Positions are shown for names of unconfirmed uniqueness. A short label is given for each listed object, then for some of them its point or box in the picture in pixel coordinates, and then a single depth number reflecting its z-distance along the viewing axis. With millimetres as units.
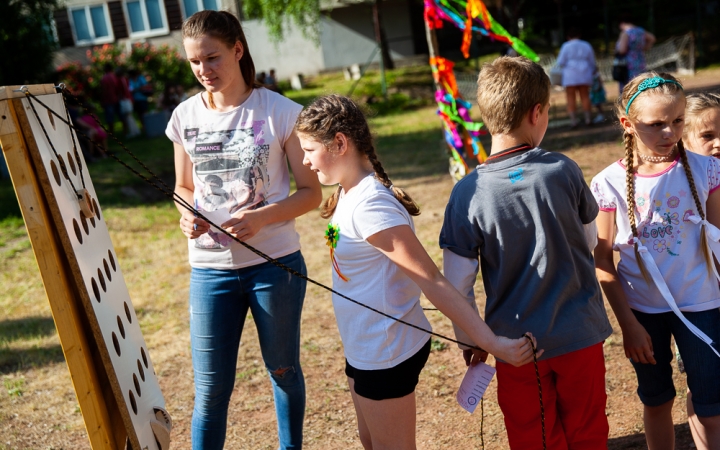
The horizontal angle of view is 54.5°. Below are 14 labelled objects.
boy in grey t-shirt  2076
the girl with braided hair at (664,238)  2324
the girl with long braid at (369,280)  2094
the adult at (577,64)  11086
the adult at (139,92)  18891
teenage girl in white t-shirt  2506
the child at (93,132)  14091
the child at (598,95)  11738
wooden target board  1932
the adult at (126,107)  17953
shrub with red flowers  24094
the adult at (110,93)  17609
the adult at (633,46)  11562
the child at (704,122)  2611
